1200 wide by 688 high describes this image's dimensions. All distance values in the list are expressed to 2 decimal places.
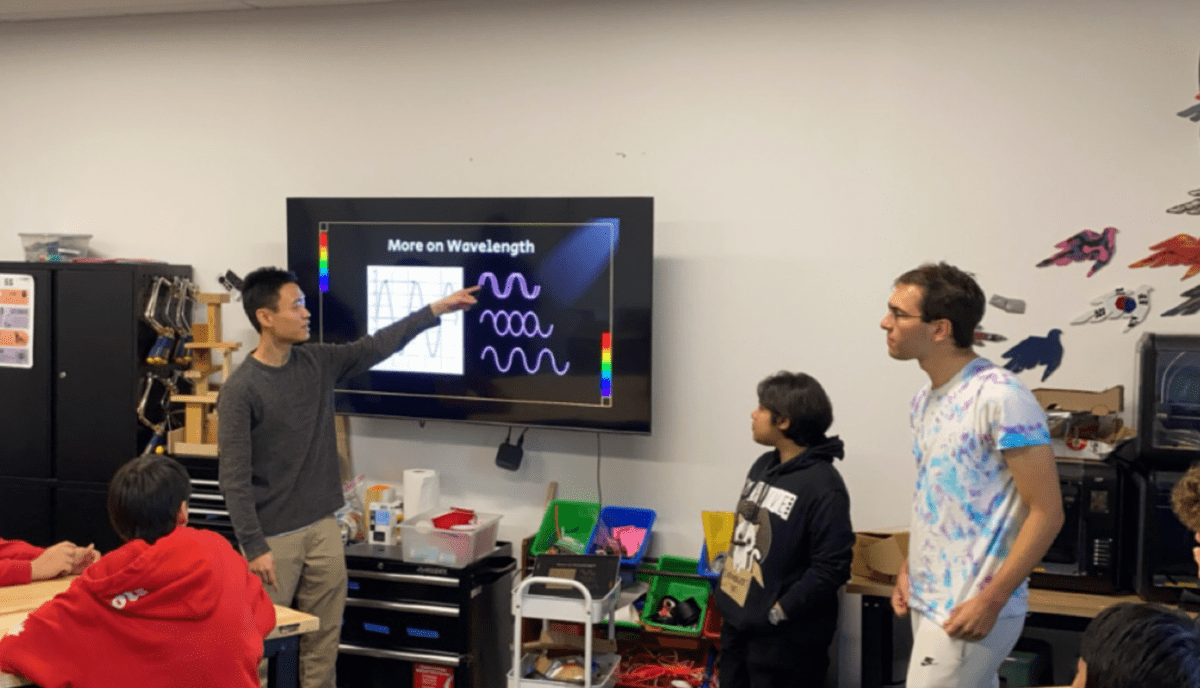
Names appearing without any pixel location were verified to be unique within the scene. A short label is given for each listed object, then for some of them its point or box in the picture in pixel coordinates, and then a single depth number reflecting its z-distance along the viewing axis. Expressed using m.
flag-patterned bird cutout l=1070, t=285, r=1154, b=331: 3.58
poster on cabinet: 4.41
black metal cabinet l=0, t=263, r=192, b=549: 4.30
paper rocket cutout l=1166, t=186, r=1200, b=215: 3.54
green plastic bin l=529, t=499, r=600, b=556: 4.07
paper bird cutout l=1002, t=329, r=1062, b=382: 3.65
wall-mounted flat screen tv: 3.90
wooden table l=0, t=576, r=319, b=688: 2.55
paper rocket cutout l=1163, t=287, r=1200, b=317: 3.54
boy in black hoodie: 2.85
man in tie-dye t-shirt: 2.21
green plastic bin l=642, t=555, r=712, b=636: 3.80
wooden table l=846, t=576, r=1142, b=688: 3.21
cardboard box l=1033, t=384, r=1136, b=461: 3.34
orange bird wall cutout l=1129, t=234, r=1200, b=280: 3.54
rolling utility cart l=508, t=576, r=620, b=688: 3.32
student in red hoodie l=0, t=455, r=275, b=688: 2.14
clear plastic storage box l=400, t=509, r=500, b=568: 3.79
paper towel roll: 4.15
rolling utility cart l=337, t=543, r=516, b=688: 3.78
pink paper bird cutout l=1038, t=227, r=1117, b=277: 3.60
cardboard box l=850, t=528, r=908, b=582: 3.38
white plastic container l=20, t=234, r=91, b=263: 4.57
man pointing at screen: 3.18
